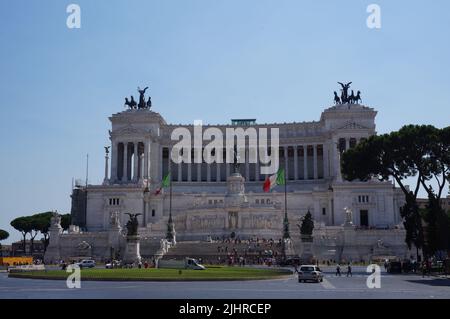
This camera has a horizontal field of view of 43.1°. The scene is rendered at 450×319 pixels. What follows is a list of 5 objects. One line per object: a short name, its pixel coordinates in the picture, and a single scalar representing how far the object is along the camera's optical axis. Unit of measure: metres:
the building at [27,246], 144.99
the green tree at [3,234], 130.77
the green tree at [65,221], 124.94
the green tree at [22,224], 126.56
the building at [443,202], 133.23
